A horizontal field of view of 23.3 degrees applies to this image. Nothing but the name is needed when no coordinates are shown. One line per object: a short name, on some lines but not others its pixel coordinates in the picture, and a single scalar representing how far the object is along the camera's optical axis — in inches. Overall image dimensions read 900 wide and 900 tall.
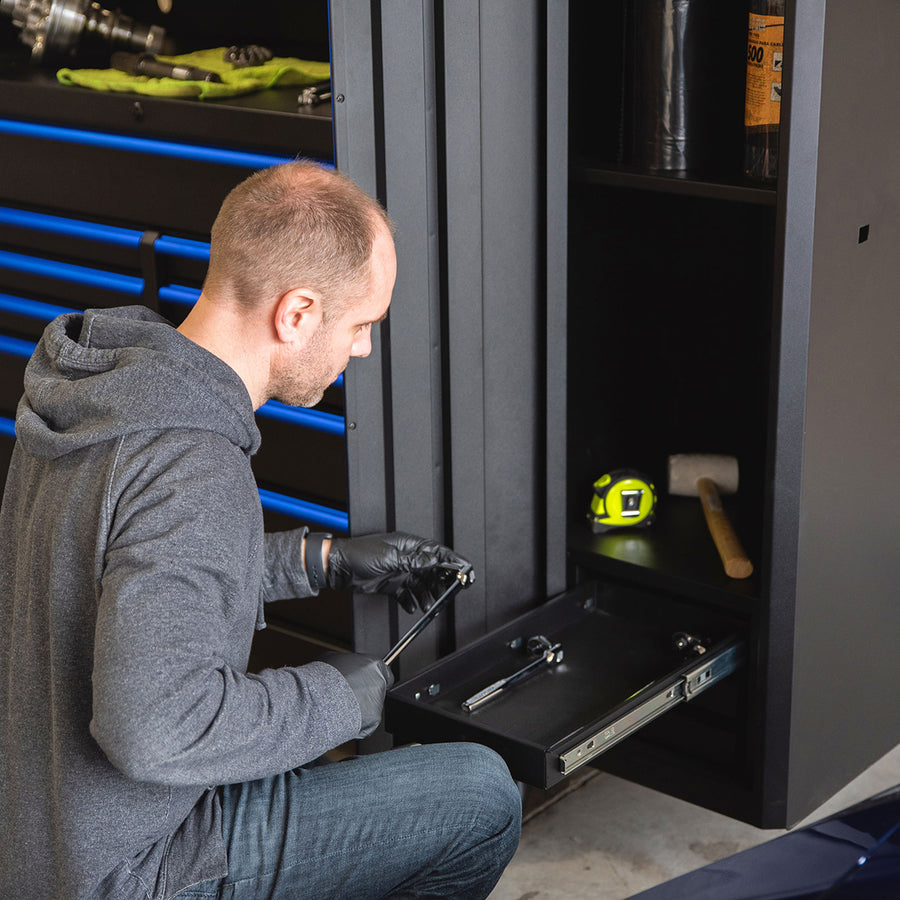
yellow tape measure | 111.8
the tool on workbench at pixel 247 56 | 108.7
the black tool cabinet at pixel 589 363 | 96.6
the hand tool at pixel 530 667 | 100.0
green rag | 104.0
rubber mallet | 111.8
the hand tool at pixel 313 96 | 100.7
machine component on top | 114.9
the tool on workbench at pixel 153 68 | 107.0
